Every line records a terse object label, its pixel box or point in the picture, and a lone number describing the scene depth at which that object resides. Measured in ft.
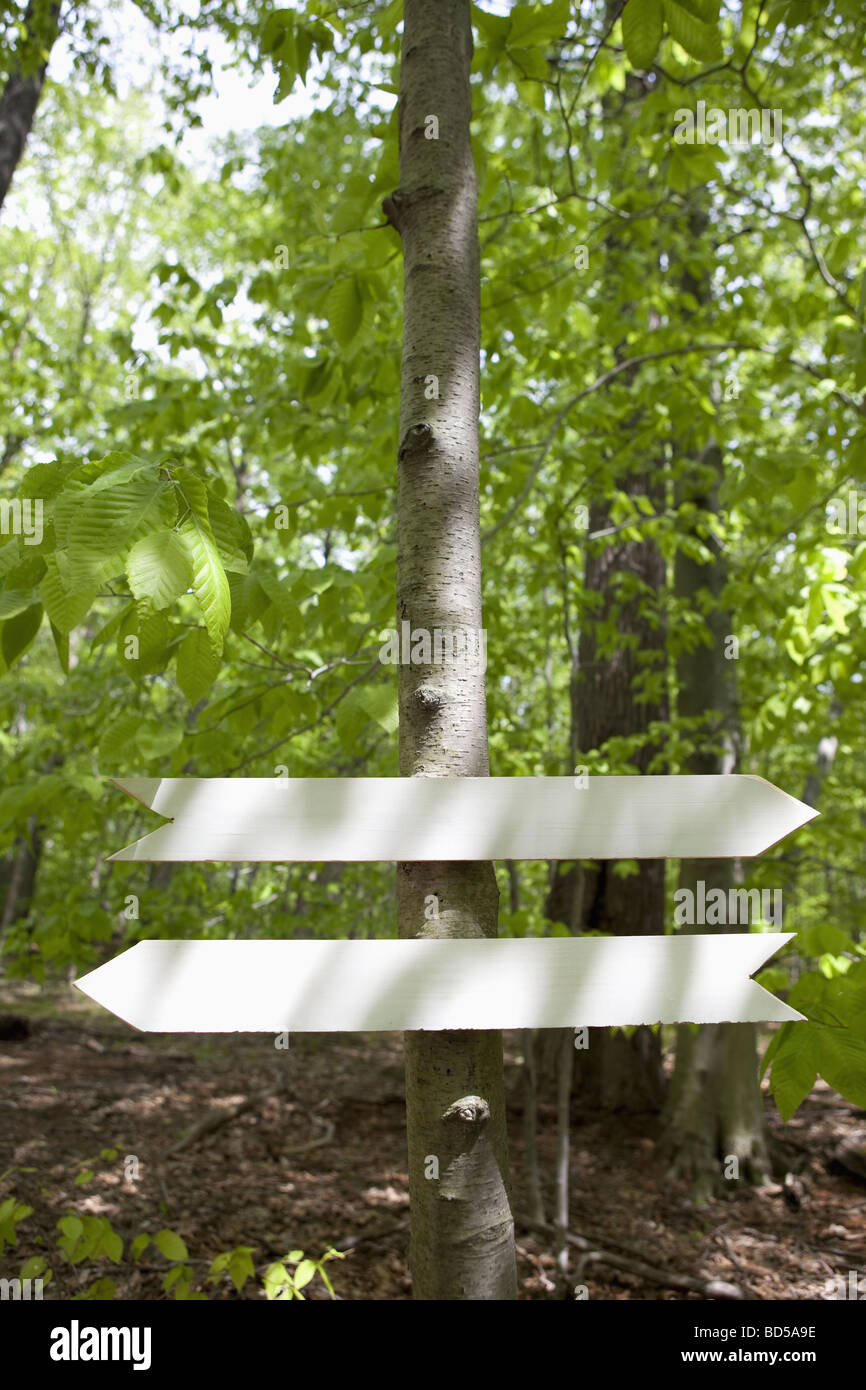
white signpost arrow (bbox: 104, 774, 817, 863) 3.51
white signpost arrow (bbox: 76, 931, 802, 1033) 3.40
